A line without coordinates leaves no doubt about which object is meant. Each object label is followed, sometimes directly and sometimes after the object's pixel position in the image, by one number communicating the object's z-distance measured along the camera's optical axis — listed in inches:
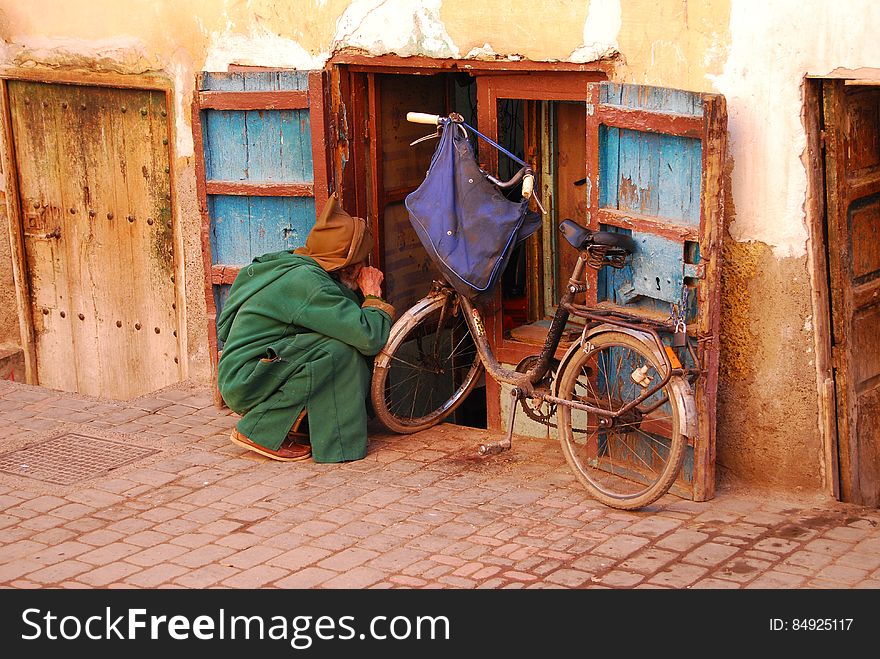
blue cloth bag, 265.1
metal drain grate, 270.6
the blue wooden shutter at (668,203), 228.2
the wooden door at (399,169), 302.4
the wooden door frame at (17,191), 327.3
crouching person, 266.7
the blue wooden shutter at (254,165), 285.6
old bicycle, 235.3
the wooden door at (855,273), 234.2
